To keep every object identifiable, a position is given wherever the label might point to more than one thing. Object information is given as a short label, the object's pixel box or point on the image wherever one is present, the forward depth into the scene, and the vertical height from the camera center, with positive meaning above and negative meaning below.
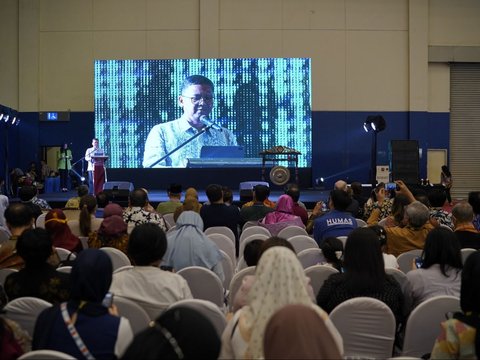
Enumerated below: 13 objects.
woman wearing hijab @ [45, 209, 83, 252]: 4.79 -0.53
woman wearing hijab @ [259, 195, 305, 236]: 6.34 -0.58
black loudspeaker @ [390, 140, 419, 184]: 12.74 +0.01
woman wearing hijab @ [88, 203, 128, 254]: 4.64 -0.55
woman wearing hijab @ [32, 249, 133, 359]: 2.26 -0.59
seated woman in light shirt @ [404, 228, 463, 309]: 3.44 -0.59
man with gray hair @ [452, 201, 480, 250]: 4.70 -0.49
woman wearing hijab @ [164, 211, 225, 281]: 4.27 -0.60
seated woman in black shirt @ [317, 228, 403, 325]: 3.14 -0.59
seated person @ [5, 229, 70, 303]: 3.17 -0.59
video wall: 15.70 +1.51
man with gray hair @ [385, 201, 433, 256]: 4.82 -0.56
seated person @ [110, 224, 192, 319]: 3.12 -0.59
